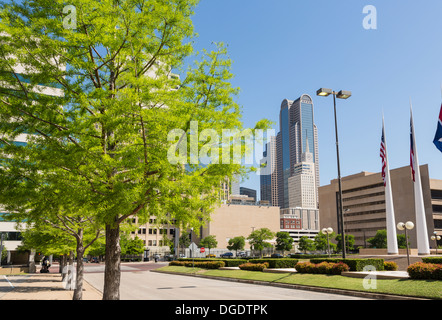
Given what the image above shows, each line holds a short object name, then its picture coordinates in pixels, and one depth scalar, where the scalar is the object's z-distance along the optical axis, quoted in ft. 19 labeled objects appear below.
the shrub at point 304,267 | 87.40
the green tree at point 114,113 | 30.09
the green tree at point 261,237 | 321.93
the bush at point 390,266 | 85.87
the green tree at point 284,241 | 364.99
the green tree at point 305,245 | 373.61
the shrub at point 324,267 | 82.17
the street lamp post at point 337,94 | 83.56
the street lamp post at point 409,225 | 98.77
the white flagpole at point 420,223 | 143.64
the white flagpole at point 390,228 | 155.74
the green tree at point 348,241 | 329.93
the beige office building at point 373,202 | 350.43
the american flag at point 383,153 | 137.65
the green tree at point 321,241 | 327.06
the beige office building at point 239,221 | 499.51
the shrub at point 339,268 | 79.77
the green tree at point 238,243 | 384.06
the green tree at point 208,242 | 397.19
